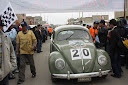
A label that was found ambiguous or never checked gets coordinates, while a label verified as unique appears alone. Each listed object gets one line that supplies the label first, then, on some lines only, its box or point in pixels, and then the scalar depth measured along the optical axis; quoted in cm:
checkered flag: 601
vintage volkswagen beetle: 493
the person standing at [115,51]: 578
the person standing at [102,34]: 768
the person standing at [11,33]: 602
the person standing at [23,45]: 569
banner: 686
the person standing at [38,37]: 1219
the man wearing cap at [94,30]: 843
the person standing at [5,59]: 304
